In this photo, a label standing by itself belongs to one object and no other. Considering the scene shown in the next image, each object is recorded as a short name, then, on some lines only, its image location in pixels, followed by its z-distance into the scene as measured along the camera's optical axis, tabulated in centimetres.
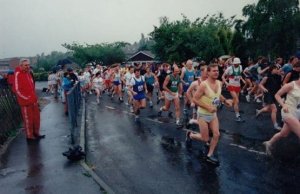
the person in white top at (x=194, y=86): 922
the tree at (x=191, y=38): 3344
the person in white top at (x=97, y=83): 2146
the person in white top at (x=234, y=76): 1280
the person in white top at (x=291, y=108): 685
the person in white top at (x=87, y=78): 2662
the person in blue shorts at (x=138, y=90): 1331
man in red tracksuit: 988
